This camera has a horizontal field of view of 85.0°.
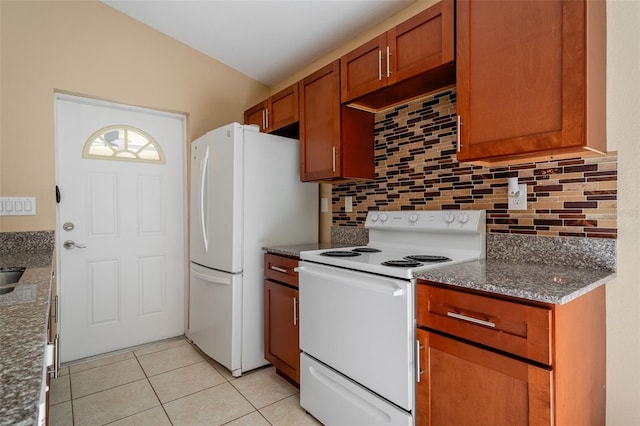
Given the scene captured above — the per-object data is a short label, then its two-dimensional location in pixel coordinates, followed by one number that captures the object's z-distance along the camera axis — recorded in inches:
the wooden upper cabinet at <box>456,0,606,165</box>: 47.9
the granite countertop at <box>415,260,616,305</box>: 42.3
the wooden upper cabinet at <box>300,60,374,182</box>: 85.8
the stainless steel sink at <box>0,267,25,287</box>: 64.2
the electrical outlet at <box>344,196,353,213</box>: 103.7
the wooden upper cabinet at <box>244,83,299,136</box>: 98.3
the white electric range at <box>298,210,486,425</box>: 55.6
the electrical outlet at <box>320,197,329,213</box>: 112.8
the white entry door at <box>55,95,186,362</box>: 102.0
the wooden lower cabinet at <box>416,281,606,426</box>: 41.9
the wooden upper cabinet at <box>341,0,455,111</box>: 62.9
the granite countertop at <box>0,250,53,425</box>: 18.5
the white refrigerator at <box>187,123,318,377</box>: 92.4
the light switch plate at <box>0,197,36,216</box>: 88.9
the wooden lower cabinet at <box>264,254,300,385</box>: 83.8
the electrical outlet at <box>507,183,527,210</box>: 65.0
